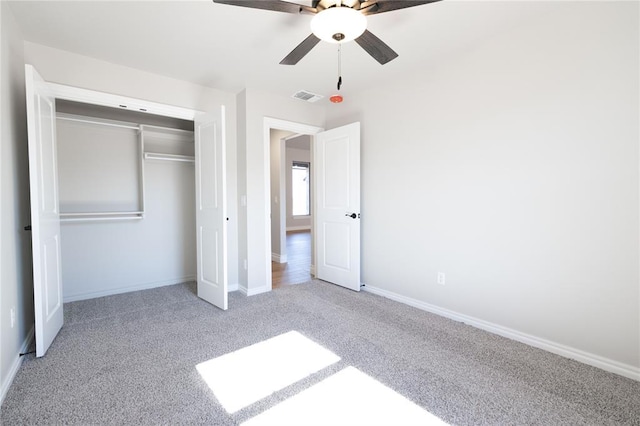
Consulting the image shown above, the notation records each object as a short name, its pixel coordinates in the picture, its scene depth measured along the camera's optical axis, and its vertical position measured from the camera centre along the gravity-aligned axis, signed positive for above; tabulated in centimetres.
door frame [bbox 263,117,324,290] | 369 +46
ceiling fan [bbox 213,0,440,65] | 163 +107
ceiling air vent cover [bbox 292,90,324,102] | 369 +137
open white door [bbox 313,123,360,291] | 365 -2
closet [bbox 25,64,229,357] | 303 +10
